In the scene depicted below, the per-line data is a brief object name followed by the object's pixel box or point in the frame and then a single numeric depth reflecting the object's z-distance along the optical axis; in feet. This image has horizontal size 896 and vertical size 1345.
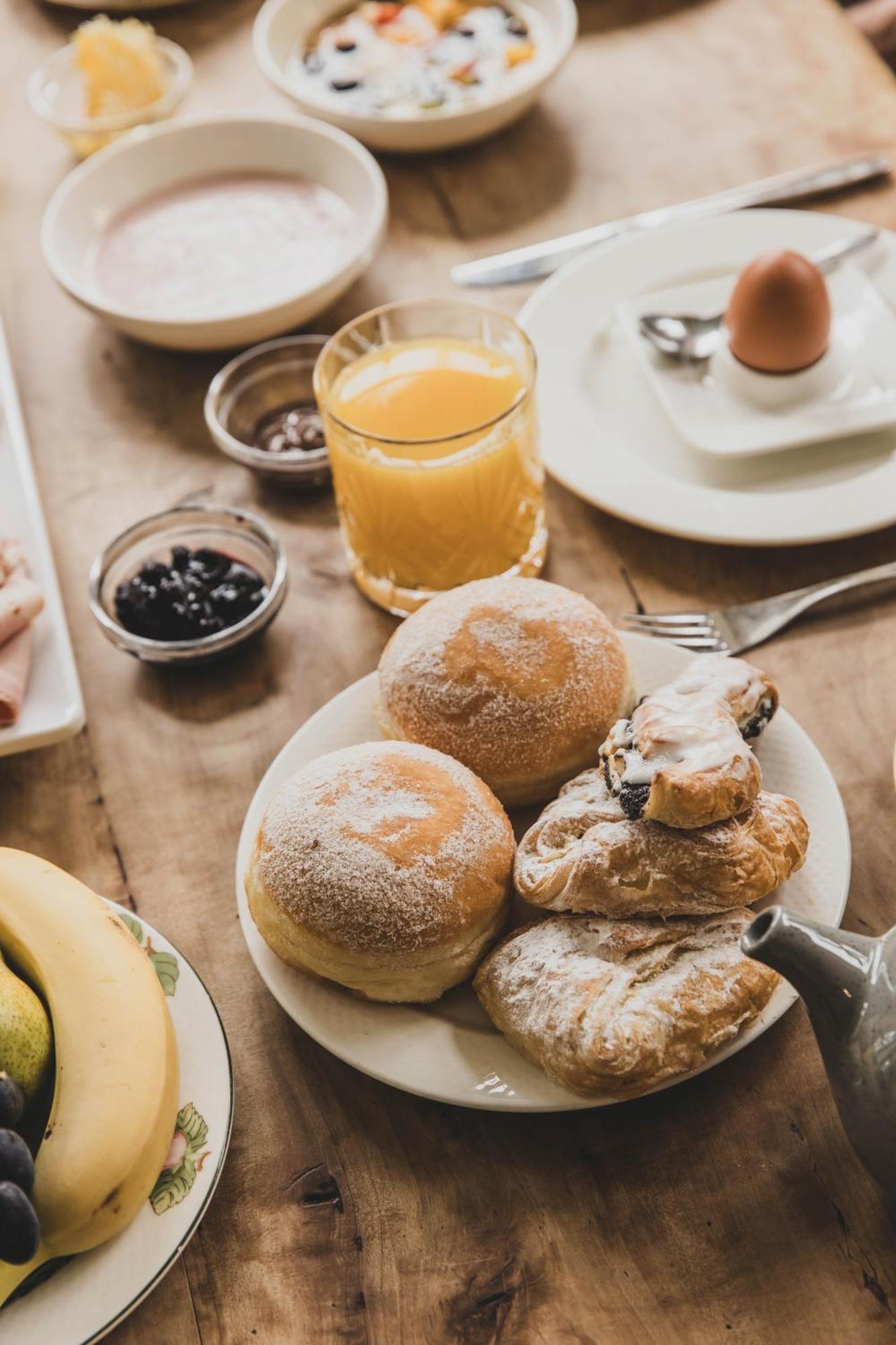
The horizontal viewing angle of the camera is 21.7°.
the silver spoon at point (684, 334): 3.18
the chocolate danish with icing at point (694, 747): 2.47
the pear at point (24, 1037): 2.43
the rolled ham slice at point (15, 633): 2.85
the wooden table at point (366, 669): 2.44
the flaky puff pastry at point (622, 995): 2.42
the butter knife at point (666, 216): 3.48
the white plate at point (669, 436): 3.00
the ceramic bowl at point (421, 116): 3.65
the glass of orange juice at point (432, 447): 2.89
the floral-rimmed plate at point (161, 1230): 2.40
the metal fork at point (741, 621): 2.93
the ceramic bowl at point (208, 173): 3.32
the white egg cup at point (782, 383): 3.08
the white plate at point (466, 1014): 2.47
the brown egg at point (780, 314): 3.04
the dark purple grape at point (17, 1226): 2.30
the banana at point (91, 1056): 2.38
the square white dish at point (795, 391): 3.04
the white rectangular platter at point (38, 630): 2.85
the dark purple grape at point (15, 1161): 2.32
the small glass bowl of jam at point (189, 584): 2.96
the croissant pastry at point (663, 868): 2.48
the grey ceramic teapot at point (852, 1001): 2.32
